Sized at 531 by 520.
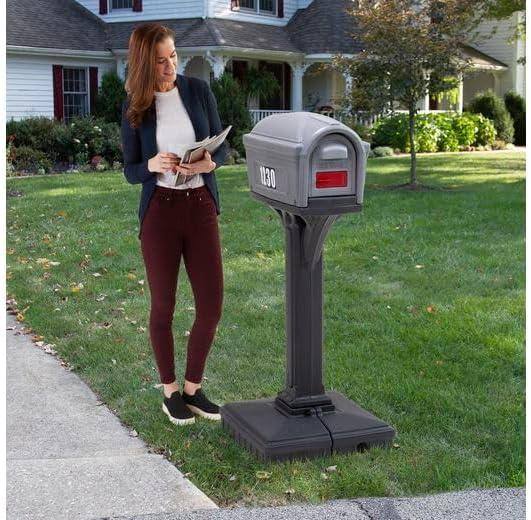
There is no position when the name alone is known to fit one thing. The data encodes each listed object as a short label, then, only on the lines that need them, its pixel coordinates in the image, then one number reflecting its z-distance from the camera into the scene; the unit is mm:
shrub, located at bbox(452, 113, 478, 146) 23734
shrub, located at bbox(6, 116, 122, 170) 18328
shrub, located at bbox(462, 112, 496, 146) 24469
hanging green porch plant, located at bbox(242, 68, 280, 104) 23977
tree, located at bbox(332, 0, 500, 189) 14148
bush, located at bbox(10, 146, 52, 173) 17500
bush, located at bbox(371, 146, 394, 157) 21058
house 21078
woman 4062
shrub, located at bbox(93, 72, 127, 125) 21125
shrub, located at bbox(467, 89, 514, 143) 25516
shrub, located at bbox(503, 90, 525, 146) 26875
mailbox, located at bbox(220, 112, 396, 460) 3711
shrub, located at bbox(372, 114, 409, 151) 21766
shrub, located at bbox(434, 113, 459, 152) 23156
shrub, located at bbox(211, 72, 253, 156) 20797
